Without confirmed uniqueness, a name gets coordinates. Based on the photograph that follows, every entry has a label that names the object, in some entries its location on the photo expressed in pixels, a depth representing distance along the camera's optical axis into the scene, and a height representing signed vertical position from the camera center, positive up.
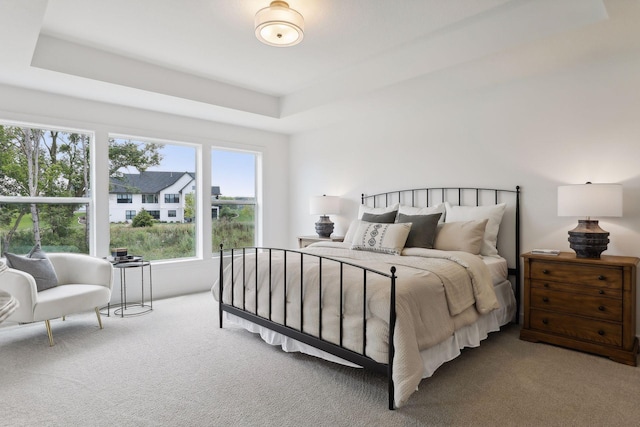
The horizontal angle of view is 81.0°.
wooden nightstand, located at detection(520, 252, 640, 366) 2.61 -0.73
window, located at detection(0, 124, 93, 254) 3.65 +0.19
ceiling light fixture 2.47 +1.22
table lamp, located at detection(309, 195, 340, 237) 4.94 -0.01
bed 2.12 -0.56
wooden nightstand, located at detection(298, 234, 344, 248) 4.69 -0.41
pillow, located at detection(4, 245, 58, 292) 3.10 -0.49
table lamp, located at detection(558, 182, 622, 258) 2.71 -0.02
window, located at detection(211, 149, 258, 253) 5.19 +0.13
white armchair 2.84 -0.70
